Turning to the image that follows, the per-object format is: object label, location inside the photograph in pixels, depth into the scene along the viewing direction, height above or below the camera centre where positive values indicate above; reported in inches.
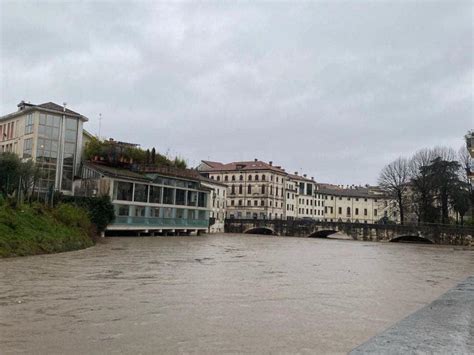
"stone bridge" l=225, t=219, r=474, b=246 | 2498.8 +8.4
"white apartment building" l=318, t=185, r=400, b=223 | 4953.3 +265.9
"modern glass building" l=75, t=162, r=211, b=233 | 1967.3 +122.1
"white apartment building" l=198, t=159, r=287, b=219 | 4116.6 +352.0
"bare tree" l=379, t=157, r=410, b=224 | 2832.2 +301.6
